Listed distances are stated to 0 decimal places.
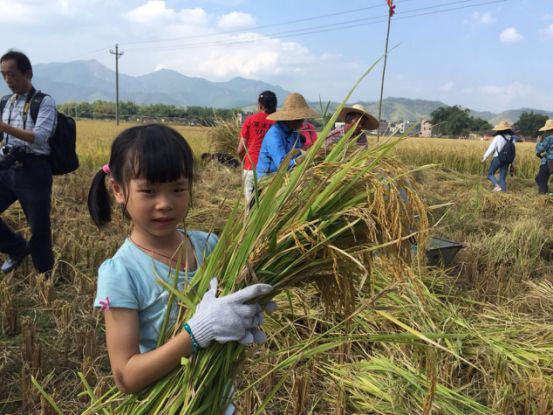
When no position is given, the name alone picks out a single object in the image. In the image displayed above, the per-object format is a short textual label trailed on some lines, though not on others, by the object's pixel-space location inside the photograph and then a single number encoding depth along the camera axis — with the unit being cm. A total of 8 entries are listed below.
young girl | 89
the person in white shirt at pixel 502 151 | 808
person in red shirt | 399
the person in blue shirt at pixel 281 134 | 310
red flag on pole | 582
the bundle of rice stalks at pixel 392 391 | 181
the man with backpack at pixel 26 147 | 277
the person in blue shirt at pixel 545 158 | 745
